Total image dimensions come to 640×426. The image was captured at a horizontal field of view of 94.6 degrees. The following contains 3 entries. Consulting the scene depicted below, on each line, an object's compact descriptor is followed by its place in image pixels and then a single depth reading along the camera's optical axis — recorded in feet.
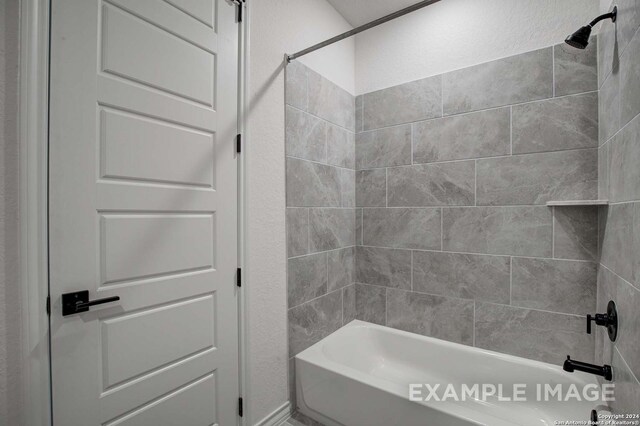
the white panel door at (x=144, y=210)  3.33
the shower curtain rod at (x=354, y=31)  4.48
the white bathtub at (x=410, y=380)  4.90
